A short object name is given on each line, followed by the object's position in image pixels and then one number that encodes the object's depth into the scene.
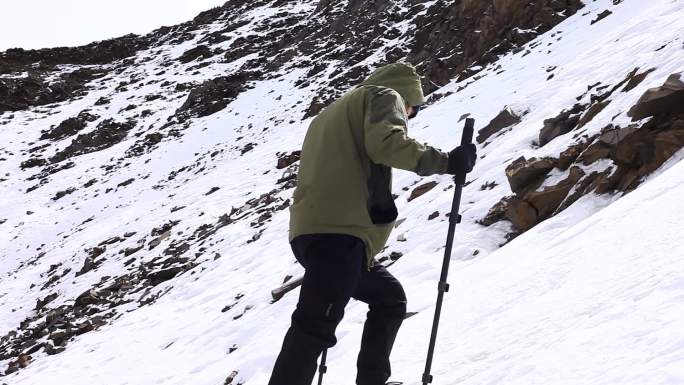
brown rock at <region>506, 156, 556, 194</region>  7.28
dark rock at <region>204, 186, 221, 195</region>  20.58
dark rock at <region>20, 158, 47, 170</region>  37.18
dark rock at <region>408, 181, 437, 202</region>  10.36
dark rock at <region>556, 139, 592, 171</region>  7.02
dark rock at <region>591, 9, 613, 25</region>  16.23
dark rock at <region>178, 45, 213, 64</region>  53.53
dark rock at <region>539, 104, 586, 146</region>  8.48
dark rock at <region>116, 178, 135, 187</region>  28.32
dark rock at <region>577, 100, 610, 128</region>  7.92
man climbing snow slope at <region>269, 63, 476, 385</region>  2.65
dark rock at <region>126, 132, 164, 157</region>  34.38
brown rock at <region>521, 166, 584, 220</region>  6.61
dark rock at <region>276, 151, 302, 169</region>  19.92
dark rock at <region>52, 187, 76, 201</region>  30.25
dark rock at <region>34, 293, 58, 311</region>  15.58
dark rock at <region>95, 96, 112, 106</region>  46.88
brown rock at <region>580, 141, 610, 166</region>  6.51
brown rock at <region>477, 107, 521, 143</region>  11.48
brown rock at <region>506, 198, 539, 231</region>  6.70
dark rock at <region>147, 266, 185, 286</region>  13.59
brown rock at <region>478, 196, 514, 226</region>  7.31
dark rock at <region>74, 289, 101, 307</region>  13.71
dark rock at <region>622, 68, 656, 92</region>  7.72
